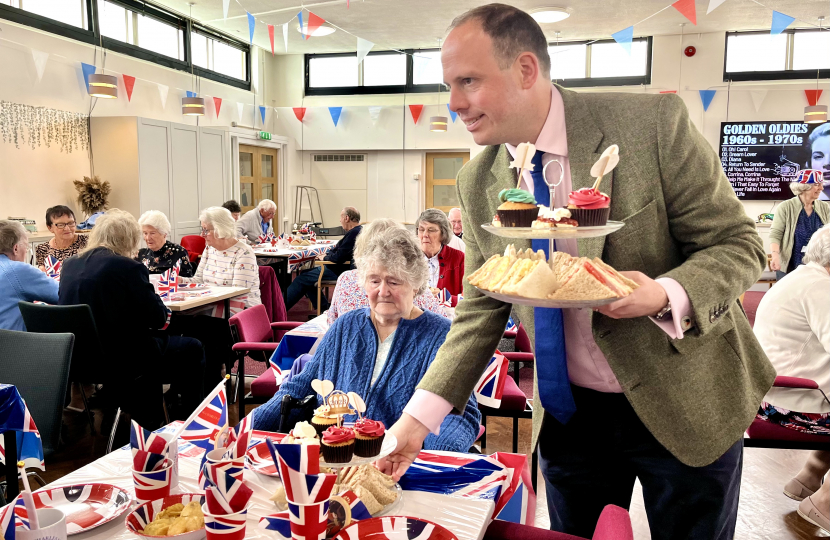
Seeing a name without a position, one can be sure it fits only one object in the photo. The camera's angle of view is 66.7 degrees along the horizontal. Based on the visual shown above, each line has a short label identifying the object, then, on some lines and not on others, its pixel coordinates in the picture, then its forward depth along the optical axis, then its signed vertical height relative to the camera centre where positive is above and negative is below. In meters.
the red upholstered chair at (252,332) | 3.30 -0.78
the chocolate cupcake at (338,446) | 1.29 -0.51
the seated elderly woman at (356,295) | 3.23 -0.51
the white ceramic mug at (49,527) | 0.94 -0.52
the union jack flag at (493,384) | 2.79 -0.83
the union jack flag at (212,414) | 1.27 -0.44
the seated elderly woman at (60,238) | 5.45 -0.38
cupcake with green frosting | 1.05 -0.02
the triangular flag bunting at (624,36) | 7.82 +2.01
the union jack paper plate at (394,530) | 1.12 -0.59
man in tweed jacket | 1.03 -0.16
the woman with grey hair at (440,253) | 4.86 -0.44
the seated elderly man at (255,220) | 8.99 -0.35
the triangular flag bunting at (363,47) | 8.67 +2.07
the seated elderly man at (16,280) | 3.63 -0.50
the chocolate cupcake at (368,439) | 1.29 -0.50
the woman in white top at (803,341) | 2.60 -0.62
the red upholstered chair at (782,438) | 2.61 -0.99
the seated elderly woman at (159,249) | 5.36 -0.48
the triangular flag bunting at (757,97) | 9.94 +1.58
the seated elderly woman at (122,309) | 3.45 -0.63
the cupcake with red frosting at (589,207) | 0.96 -0.01
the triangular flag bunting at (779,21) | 6.79 +1.91
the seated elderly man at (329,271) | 7.12 -0.86
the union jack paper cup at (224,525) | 0.99 -0.52
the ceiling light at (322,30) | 8.31 +2.20
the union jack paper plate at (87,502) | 1.25 -0.63
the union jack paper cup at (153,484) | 1.17 -0.54
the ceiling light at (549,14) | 8.02 +2.32
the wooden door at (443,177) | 11.83 +0.37
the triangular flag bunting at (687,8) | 6.52 +1.97
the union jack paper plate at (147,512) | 1.15 -0.59
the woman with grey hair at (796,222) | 6.88 -0.26
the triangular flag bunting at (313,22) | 7.83 +2.18
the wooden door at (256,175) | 10.94 +0.37
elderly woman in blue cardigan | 2.16 -0.54
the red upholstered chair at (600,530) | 0.99 -0.54
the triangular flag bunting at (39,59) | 6.89 +1.48
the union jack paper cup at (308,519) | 0.89 -0.46
